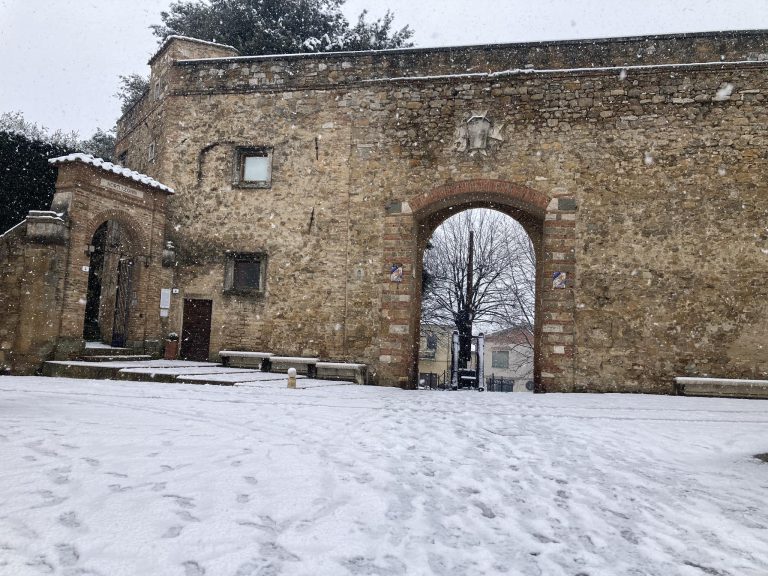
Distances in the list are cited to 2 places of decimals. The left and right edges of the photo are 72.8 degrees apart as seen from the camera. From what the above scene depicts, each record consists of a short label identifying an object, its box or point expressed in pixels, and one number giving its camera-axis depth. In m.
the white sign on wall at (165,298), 12.70
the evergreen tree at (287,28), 19.39
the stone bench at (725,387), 10.09
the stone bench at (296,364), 11.73
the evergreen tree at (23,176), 13.96
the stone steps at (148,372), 9.10
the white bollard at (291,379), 8.93
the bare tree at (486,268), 24.41
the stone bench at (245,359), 12.05
